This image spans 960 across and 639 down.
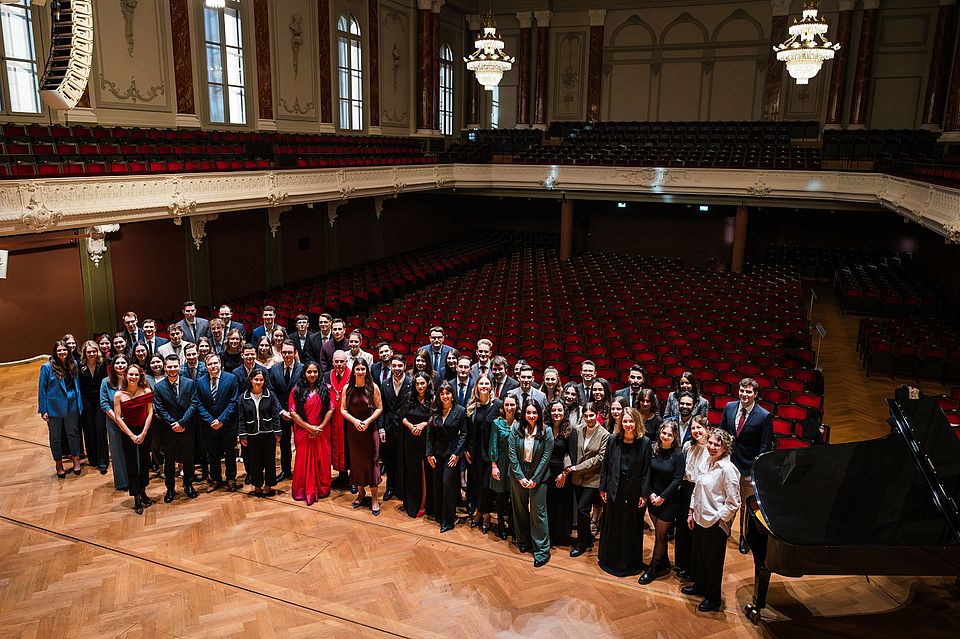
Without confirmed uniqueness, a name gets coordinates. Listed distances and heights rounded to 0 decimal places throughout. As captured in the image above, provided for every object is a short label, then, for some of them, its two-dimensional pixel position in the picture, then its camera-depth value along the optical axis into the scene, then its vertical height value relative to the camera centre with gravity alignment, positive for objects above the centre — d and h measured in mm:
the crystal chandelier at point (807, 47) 12289 +2385
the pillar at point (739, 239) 17516 -1608
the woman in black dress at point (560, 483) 5090 -2319
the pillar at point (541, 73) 22891 +3316
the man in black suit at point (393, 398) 5828 -1948
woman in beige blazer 4988 -2096
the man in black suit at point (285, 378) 6207 -1923
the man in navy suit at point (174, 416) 5840 -2137
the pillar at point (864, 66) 19469 +3201
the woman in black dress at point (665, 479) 4609 -2052
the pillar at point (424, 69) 20234 +2997
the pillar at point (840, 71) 19625 +3083
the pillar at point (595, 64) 22672 +3617
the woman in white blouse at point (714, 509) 4340 -2130
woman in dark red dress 5770 -2160
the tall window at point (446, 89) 22953 +2754
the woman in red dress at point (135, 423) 5723 -2179
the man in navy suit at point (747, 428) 5203 -1928
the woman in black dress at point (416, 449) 5605 -2312
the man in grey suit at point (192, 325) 7820 -1827
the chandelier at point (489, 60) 14203 +2357
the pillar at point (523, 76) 23141 +3237
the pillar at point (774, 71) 20500 +3204
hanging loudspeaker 7406 +1213
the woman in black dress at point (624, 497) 4719 -2250
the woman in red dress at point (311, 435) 5898 -2323
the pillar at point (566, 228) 19375 -1569
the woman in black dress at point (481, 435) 5359 -2074
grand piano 3848 -1994
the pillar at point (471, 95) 23578 +2638
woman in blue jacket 6262 -2141
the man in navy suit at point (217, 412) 5969 -2142
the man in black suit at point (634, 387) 5648 -1770
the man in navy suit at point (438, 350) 6867 -1807
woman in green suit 4992 -2181
